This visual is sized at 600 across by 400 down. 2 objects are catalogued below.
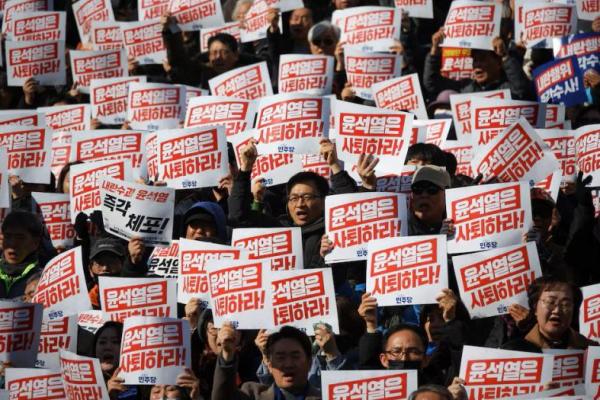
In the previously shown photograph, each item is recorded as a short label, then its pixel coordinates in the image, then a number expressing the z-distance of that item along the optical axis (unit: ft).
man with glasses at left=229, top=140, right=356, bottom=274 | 56.40
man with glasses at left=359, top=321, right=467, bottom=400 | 47.32
